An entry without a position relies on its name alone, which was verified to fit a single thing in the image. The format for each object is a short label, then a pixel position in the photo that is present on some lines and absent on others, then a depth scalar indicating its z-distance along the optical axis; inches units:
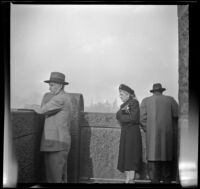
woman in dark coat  216.5
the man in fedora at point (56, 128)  211.6
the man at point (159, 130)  215.3
